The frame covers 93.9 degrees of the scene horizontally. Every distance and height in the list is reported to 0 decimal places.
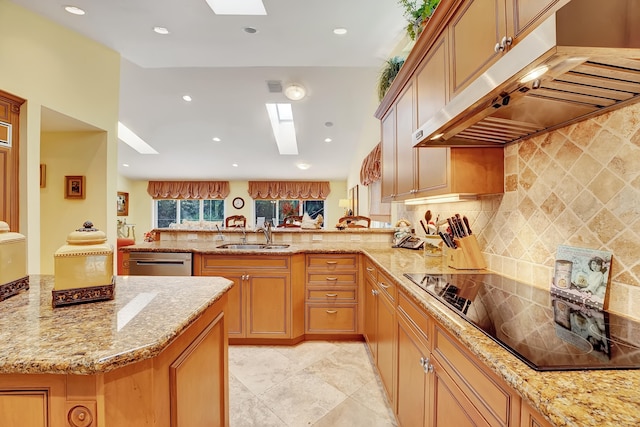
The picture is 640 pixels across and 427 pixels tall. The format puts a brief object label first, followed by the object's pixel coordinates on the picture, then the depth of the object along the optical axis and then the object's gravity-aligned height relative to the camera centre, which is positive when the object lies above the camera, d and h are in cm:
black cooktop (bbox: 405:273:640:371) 69 -34
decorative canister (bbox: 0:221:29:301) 99 -18
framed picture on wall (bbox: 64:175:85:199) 346 +28
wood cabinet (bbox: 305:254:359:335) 269 -73
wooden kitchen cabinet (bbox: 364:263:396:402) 169 -74
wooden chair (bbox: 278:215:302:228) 429 -18
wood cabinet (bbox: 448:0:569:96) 96 +69
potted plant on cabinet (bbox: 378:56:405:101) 273 +132
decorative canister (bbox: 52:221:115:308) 93 -18
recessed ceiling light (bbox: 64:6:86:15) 266 +183
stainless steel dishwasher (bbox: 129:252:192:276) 263 -45
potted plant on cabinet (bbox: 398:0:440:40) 190 +131
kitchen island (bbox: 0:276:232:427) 66 -36
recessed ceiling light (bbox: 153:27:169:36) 291 +180
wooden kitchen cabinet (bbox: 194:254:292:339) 260 -70
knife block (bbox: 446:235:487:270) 173 -24
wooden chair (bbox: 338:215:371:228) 357 -7
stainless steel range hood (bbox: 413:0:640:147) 66 +38
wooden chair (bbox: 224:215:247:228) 390 -8
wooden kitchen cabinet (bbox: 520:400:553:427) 59 -42
